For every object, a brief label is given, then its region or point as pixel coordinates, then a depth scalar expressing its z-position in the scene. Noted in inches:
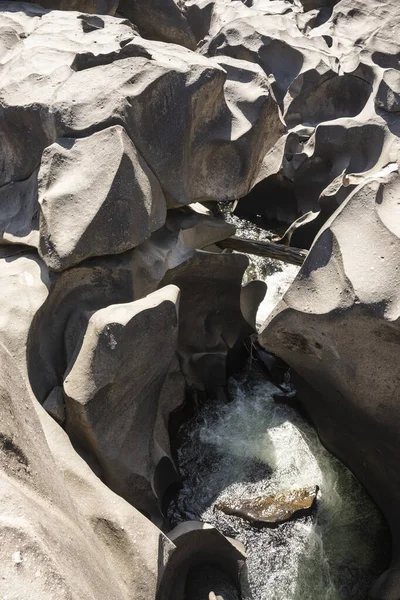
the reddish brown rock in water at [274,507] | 150.6
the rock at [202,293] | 157.6
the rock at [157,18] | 275.1
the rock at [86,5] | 227.8
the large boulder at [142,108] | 142.6
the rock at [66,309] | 129.8
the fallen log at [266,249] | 190.4
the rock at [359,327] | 119.6
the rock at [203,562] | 120.9
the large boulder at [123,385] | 121.5
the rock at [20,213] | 141.7
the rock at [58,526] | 59.1
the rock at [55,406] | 124.0
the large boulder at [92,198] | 130.4
